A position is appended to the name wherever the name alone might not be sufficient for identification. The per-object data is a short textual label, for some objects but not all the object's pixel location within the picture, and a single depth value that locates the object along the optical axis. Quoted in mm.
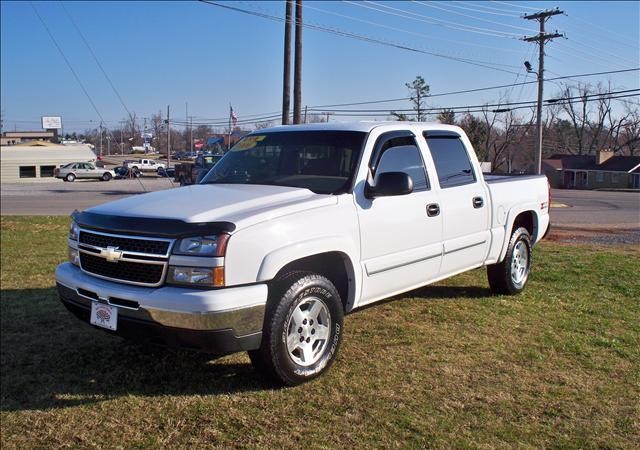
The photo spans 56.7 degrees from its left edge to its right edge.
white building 62594
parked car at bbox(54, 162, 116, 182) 56375
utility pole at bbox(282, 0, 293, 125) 21406
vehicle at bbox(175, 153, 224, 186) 28422
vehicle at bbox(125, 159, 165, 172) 69369
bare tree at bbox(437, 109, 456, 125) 39438
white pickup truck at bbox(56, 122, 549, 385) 3660
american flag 61262
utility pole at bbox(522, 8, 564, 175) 32688
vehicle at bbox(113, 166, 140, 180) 60925
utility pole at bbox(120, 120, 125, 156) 119525
